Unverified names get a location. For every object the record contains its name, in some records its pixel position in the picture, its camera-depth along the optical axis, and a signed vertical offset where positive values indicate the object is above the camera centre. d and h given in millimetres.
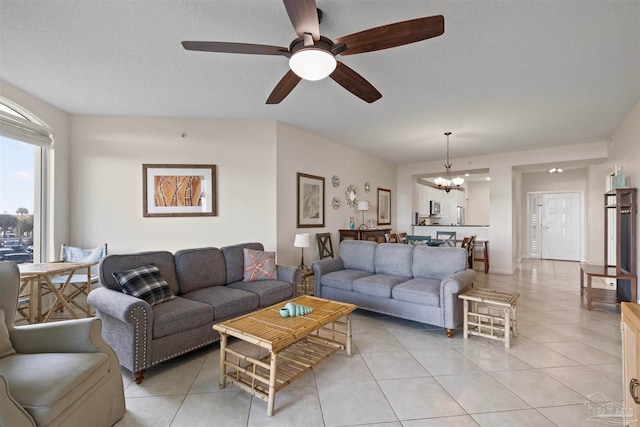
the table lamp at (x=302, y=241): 4281 -402
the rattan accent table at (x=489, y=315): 2799 -1034
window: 3217 +408
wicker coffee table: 1945 -1018
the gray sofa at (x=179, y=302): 2205 -823
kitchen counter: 6867 -386
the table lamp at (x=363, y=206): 6019 +162
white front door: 7961 -304
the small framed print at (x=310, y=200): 4839 +228
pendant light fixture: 6117 +659
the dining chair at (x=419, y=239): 5688 -495
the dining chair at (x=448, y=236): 6234 -522
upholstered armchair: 1294 -798
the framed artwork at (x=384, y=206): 7062 +193
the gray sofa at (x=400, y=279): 3091 -813
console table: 5551 -408
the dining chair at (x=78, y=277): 3521 -790
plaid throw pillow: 2510 -632
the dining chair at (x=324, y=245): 5152 -572
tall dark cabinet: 3643 -341
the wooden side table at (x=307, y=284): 4344 -1080
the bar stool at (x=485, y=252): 6522 -861
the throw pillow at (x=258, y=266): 3533 -649
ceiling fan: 1596 +1047
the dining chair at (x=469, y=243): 5655 -567
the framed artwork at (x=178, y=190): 4082 +326
